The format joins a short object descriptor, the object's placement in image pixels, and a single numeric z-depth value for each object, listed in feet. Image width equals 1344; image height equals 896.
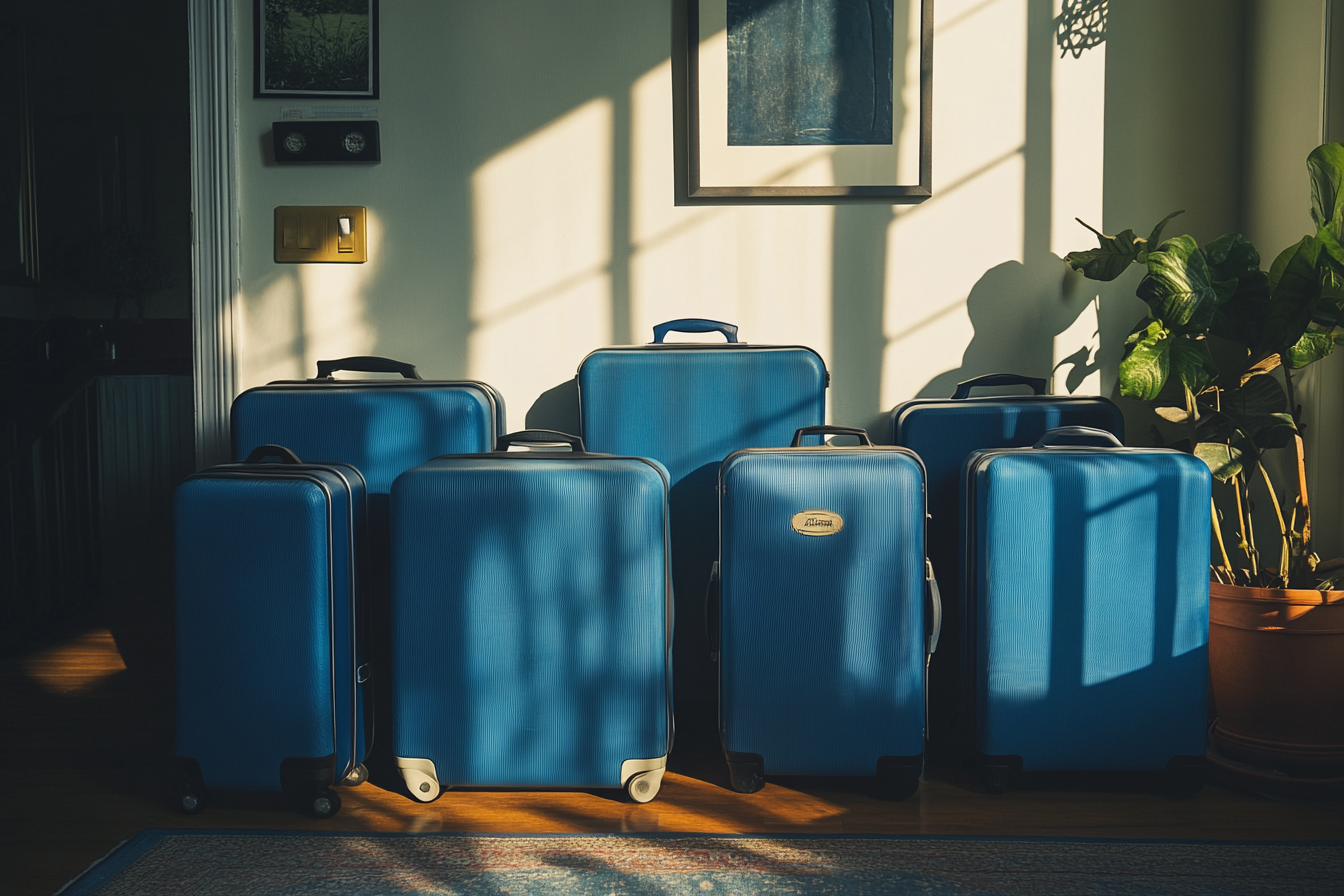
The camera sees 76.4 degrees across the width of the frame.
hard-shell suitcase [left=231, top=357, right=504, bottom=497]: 5.67
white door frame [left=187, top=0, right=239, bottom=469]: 6.54
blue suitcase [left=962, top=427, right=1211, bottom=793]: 4.77
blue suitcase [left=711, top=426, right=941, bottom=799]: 4.71
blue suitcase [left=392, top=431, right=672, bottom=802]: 4.66
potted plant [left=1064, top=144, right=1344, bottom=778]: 4.90
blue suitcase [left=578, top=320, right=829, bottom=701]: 5.91
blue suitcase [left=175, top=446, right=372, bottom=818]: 4.61
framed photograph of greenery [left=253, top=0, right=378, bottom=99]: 6.56
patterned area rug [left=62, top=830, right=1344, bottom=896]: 3.97
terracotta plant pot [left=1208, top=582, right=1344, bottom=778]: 4.89
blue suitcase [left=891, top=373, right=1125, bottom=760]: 5.73
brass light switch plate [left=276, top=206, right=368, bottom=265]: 6.64
